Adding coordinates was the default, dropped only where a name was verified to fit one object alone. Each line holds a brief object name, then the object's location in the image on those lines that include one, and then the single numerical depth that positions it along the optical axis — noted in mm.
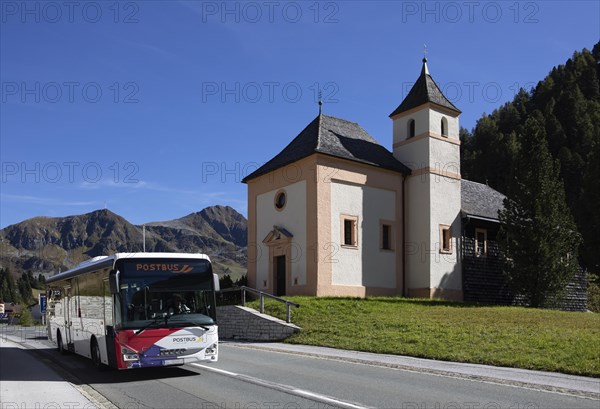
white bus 12195
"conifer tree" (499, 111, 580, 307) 33938
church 32125
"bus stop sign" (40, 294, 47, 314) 22672
